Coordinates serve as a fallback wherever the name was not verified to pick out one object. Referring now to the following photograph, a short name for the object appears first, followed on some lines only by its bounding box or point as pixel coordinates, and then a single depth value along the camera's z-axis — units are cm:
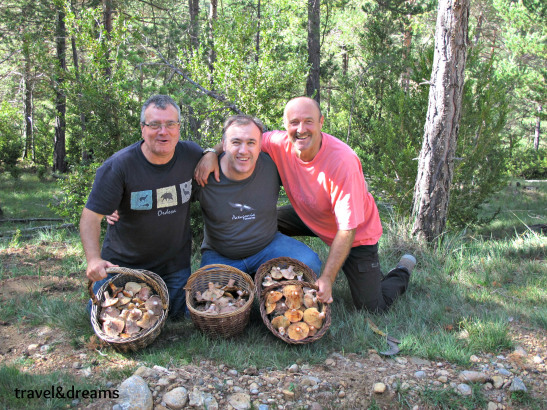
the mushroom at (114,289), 354
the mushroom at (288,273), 376
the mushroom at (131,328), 331
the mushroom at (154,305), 350
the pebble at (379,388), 286
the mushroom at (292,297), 351
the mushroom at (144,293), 358
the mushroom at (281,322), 346
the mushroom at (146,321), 335
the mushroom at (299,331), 338
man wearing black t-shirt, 353
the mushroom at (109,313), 338
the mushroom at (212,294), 362
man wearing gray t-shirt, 383
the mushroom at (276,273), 375
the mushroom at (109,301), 343
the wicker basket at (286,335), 338
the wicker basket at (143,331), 322
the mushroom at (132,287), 360
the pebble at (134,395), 263
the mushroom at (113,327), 327
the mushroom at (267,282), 369
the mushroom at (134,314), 337
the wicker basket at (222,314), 340
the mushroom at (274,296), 355
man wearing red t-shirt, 366
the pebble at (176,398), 269
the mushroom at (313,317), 343
